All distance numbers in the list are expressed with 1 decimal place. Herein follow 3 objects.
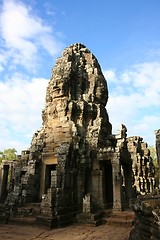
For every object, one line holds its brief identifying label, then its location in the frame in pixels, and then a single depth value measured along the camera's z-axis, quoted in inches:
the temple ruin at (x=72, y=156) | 428.8
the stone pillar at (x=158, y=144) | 220.1
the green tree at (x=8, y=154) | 1320.1
